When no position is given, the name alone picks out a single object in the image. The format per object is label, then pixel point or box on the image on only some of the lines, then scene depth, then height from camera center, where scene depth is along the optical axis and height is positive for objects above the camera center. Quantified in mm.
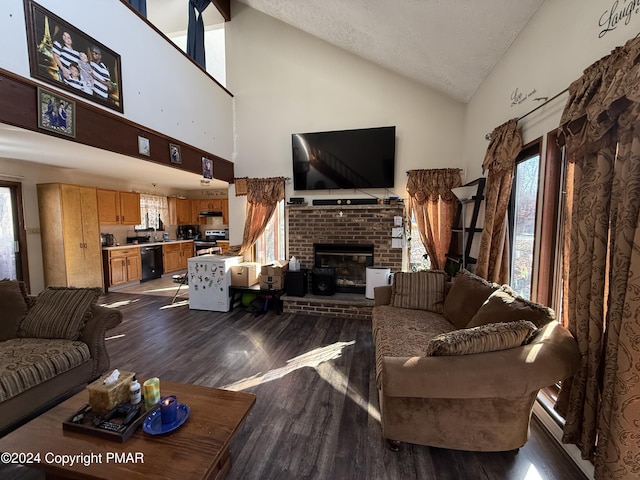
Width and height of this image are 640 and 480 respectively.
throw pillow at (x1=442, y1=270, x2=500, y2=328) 2215 -674
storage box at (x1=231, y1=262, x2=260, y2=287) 4152 -837
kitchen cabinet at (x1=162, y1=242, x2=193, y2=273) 6551 -867
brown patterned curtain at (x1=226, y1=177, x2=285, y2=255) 4438 +301
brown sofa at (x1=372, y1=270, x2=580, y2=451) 1337 -791
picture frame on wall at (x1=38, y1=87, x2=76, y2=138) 1987 +838
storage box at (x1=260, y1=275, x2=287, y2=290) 4039 -922
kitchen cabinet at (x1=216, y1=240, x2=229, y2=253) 7051 -602
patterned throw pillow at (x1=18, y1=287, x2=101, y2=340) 2182 -775
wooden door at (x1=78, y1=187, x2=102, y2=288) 4770 -386
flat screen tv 4051 +966
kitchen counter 5253 -512
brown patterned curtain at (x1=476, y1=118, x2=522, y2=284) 2361 +182
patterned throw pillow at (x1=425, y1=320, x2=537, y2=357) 1416 -635
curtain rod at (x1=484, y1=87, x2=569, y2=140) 1742 +859
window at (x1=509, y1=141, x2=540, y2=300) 2246 +27
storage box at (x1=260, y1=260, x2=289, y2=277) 4035 -734
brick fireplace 3889 -239
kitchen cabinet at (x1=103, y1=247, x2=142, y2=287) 5219 -909
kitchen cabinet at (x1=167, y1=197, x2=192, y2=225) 7082 +269
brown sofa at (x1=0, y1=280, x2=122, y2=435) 1793 -944
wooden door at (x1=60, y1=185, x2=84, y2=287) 4453 -197
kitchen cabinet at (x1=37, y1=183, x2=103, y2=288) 4398 -197
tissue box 1346 -881
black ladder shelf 2980 -184
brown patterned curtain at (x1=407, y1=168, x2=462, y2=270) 3879 +207
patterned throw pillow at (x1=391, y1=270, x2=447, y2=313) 2828 -742
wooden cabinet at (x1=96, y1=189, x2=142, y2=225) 5180 +283
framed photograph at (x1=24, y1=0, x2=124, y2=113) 1960 +1329
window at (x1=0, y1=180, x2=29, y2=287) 4029 -211
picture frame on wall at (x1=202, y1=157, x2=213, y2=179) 3920 +794
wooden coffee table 1080 -993
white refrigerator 4082 -945
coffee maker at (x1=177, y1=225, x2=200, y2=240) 7441 -304
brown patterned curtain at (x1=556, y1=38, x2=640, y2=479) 1095 -197
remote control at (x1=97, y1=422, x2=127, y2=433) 1222 -950
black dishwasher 5953 -928
